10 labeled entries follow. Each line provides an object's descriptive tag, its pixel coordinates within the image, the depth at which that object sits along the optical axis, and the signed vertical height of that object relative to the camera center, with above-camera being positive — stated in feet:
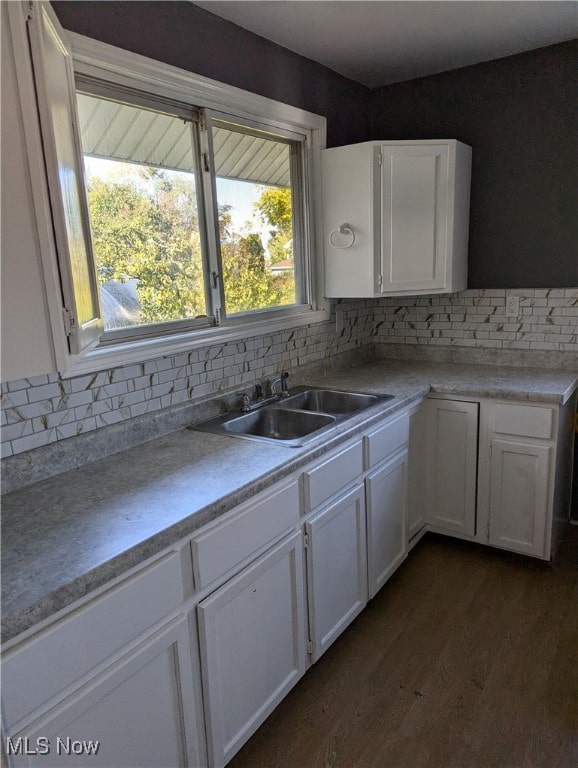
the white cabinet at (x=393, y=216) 8.36 +0.90
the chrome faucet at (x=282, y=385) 7.91 -1.62
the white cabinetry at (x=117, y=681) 3.29 -2.74
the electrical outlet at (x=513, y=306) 9.33 -0.68
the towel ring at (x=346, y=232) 8.60 +0.68
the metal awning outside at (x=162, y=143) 5.72 +1.70
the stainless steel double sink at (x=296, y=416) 6.86 -1.92
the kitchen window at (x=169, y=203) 4.16 +0.90
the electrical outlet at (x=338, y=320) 9.72 -0.85
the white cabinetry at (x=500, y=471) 7.86 -3.15
